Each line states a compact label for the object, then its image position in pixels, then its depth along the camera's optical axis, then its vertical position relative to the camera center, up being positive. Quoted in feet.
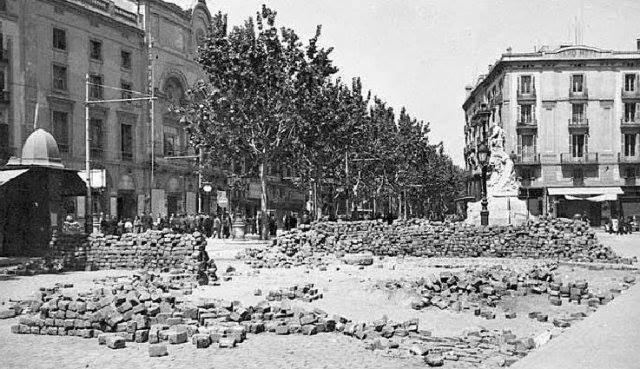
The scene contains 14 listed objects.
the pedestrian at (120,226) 115.88 -6.16
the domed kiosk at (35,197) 76.54 -0.59
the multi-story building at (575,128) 198.90 +18.11
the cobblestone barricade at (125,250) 66.64 -6.02
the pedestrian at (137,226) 121.39 -6.28
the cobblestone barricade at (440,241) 82.53 -6.85
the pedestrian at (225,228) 137.28 -7.56
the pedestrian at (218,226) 136.77 -7.14
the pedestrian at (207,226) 130.11 -6.80
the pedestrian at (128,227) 113.88 -6.04
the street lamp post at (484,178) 88.69 +1.31
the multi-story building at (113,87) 122.21 +21.29
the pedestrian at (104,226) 109.86 -5.65
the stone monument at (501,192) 95.76 -0.52
